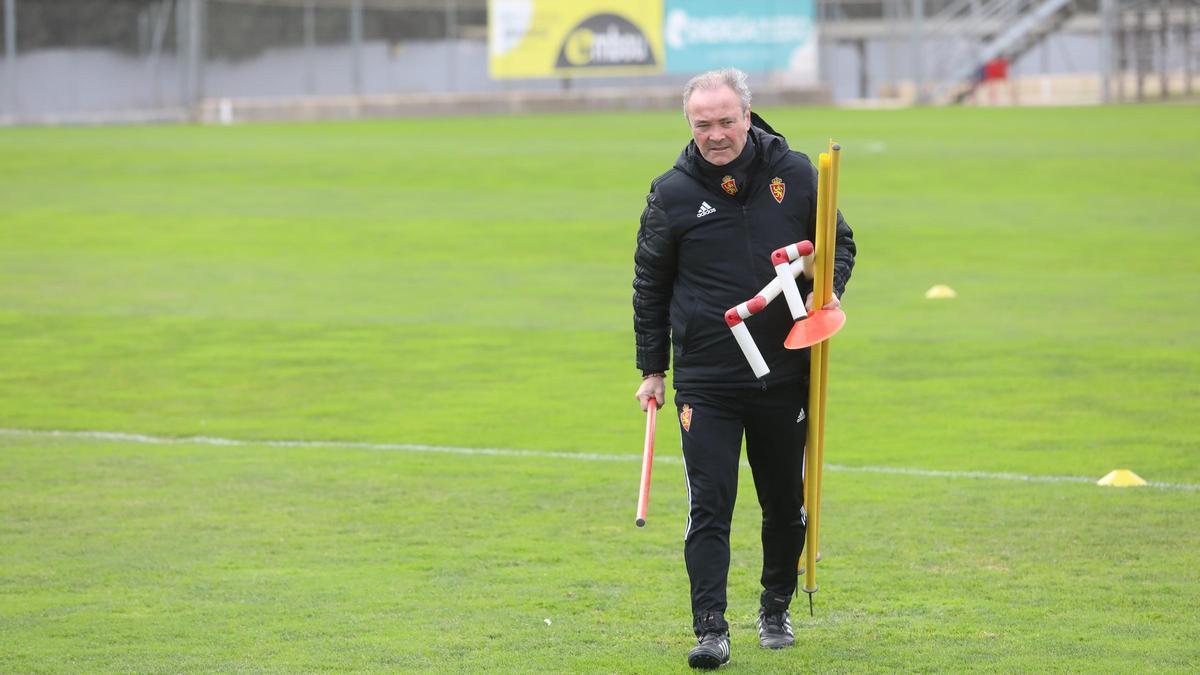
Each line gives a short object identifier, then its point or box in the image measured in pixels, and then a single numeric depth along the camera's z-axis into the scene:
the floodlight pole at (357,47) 51.28
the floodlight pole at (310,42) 50.53
